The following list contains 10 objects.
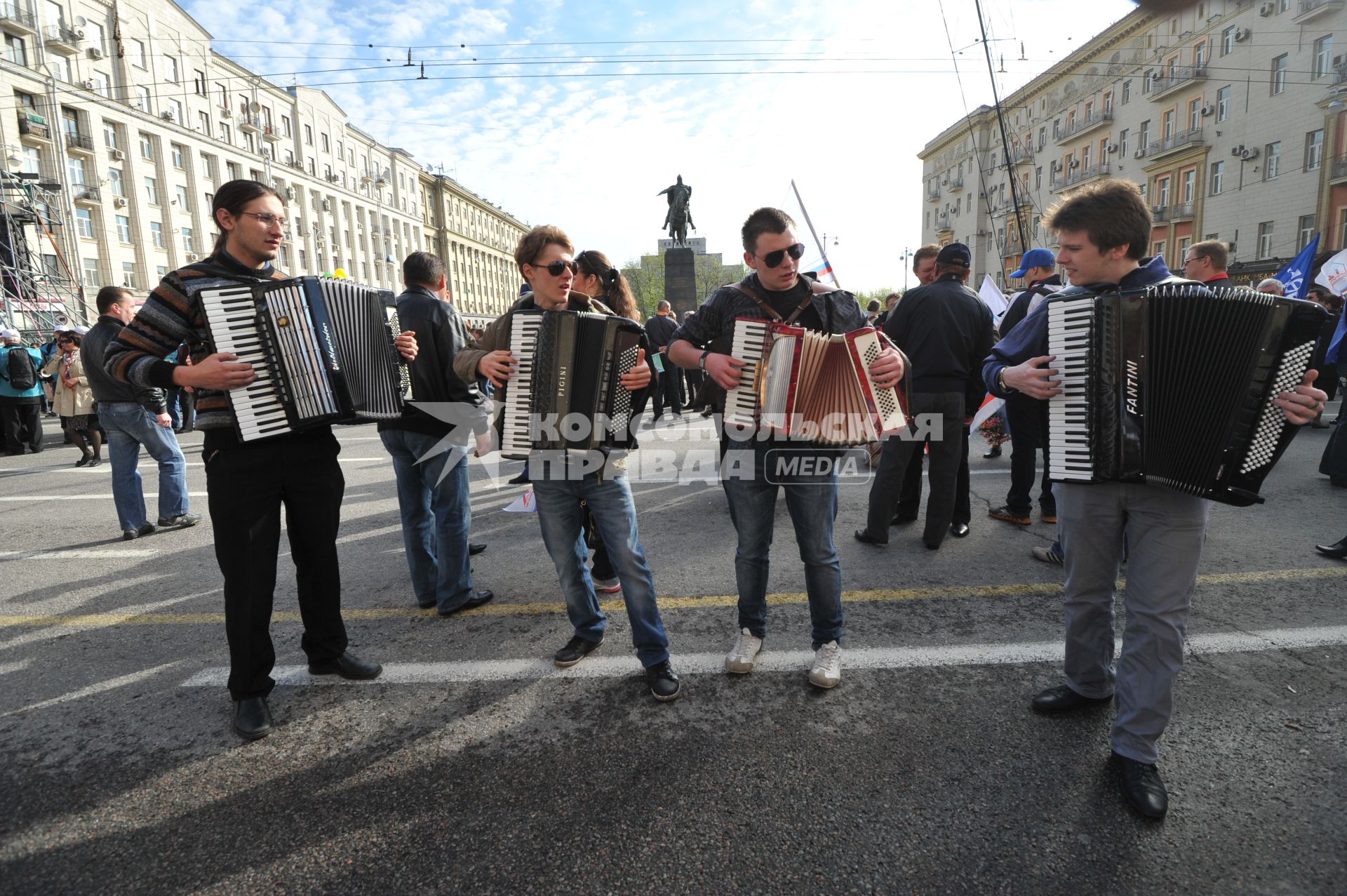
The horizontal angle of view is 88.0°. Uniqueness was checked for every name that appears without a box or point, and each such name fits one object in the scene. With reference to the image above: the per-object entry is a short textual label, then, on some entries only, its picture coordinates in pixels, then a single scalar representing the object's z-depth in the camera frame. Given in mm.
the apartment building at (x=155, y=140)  33469
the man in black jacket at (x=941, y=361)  4805
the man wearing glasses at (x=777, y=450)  2951
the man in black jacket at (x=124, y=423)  5684
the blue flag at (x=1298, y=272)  9891
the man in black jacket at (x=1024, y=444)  5191
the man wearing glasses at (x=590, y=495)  3037
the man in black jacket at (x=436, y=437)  3865
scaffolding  20672
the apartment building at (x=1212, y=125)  27938
